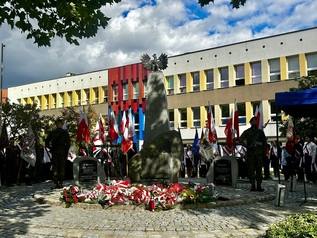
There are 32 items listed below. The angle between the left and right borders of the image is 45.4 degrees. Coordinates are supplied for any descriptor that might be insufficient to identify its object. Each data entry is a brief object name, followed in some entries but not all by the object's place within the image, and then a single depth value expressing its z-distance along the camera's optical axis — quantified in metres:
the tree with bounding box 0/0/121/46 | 8.57
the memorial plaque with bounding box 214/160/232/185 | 12.20
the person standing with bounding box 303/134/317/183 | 15.47
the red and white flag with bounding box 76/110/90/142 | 15.05
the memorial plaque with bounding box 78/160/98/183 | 12.04
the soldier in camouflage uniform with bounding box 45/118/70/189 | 12.65
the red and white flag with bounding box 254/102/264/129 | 14.32
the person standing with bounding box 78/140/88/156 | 17.80
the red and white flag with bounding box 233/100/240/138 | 15.20
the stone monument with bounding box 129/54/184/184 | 11.09
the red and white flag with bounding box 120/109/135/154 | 16.10
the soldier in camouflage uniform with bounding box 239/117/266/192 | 11.31
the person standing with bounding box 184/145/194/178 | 20.30
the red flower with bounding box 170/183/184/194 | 9.10
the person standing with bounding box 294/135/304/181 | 15.18
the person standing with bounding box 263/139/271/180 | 17.52
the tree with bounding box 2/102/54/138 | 29.69
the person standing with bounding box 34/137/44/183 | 15.75
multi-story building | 32.06
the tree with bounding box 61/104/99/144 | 34.98
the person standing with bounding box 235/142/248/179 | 16.55
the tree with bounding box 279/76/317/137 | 20.78
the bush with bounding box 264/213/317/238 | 5.05
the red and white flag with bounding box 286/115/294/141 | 13.04
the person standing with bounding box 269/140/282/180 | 18.25
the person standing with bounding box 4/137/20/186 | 14.84
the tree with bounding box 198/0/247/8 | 8.13
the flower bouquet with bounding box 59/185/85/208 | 9.27
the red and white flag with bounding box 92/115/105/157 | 17.30
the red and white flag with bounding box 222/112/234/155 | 15.45
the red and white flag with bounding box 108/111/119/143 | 16.34
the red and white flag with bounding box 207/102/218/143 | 16.53
